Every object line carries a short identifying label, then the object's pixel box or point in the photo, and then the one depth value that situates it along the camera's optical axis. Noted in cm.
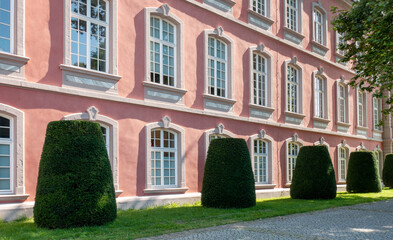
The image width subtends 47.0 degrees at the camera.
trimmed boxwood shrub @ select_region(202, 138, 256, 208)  1257
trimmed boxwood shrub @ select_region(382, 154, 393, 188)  2502
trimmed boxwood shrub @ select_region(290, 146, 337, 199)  1647
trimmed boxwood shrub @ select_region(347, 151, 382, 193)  2048
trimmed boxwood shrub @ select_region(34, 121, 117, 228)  865
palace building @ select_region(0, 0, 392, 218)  1061
